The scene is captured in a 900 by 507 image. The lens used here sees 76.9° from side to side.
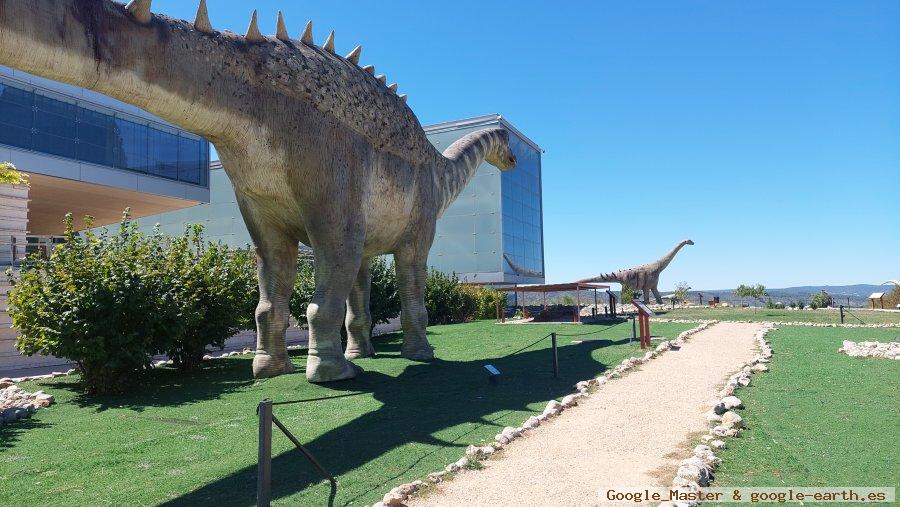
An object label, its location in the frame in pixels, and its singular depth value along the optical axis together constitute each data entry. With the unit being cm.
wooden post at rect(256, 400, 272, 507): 327
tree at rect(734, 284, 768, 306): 4147
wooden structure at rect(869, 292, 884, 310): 2810
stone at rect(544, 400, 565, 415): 579
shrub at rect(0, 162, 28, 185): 575
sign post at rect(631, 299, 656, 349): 1097
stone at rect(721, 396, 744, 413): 571
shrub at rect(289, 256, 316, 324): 1332
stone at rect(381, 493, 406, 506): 348
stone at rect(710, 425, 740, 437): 476
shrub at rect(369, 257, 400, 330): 1516
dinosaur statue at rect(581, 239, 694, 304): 2956
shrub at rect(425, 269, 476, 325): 2014
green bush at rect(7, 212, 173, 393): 746
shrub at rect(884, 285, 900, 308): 2840
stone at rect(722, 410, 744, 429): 499
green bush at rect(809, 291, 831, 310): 3182
